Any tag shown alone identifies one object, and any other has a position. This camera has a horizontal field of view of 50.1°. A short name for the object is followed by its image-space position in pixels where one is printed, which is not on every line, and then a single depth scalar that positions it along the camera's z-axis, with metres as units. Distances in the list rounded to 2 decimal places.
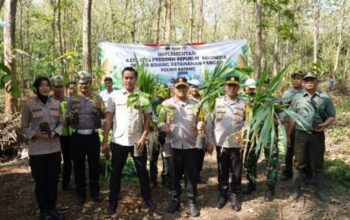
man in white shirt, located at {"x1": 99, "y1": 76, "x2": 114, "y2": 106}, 6.85
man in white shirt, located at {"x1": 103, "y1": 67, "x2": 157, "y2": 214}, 4.66
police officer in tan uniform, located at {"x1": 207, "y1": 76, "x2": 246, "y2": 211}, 4.87
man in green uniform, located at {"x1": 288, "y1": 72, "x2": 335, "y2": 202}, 4.98
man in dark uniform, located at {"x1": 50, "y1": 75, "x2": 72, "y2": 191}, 4.95
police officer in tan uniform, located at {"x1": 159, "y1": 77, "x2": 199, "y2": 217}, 4.78
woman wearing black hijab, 4.38
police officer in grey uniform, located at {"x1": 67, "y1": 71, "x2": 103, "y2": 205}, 4.84
